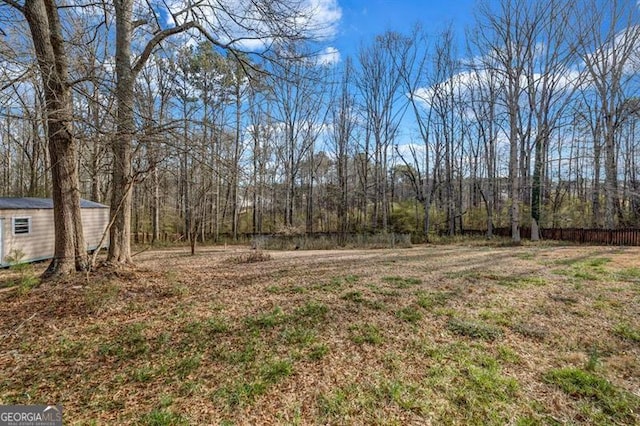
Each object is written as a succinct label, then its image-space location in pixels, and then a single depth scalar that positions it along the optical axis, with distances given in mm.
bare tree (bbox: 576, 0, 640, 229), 13352
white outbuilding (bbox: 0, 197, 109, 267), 8133
